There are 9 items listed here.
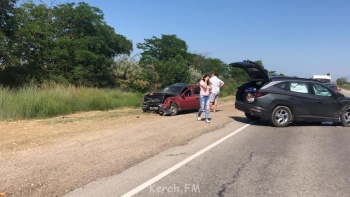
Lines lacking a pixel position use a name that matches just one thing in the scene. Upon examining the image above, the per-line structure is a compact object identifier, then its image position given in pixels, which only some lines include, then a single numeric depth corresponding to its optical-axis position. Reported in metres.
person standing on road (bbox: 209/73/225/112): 17.39
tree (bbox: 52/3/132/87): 34.38
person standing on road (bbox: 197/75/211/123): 13.95
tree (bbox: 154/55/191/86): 35.62
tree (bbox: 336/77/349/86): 96.06
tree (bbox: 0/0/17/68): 24.75
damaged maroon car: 17.95
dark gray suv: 13.12
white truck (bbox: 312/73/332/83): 32.73
